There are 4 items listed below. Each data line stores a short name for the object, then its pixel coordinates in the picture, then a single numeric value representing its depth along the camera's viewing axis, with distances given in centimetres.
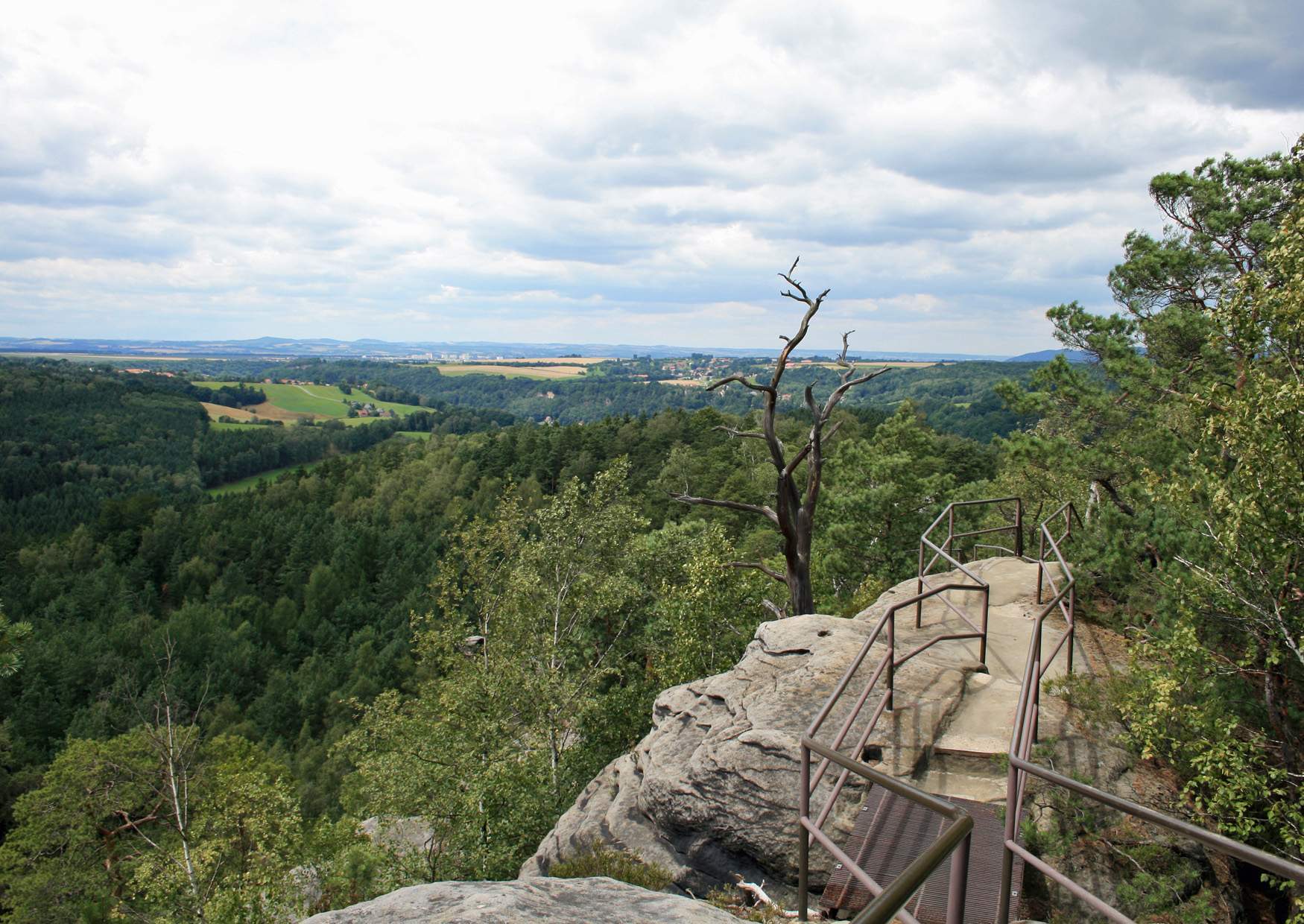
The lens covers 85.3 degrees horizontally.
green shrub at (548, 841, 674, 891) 834
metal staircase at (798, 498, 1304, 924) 266
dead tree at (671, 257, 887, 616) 1467
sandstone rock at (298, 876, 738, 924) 438
